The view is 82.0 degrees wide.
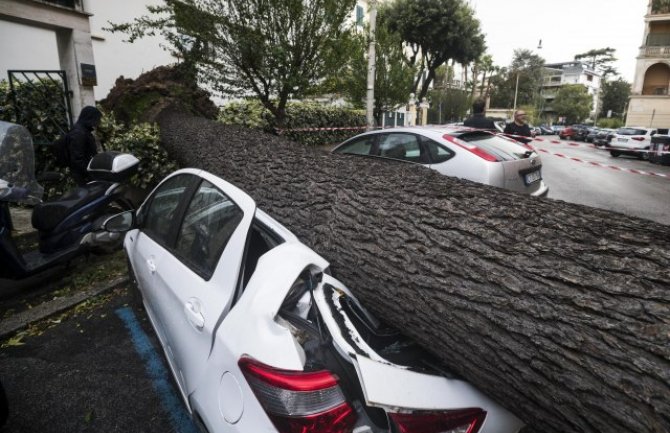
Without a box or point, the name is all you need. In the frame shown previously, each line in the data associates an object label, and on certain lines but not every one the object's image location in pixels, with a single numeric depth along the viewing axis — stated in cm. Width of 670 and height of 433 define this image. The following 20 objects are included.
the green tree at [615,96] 6806
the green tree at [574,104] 6456
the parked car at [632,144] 1567
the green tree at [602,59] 8962
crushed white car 127
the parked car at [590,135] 3062
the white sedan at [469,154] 467
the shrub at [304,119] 1102
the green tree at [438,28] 2441
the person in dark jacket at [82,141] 521
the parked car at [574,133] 3330
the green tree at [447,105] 3978
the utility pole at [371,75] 1093
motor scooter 341
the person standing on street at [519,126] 805
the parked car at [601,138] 2338
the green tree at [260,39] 712
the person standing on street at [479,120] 764
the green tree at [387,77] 1482
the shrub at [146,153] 664
